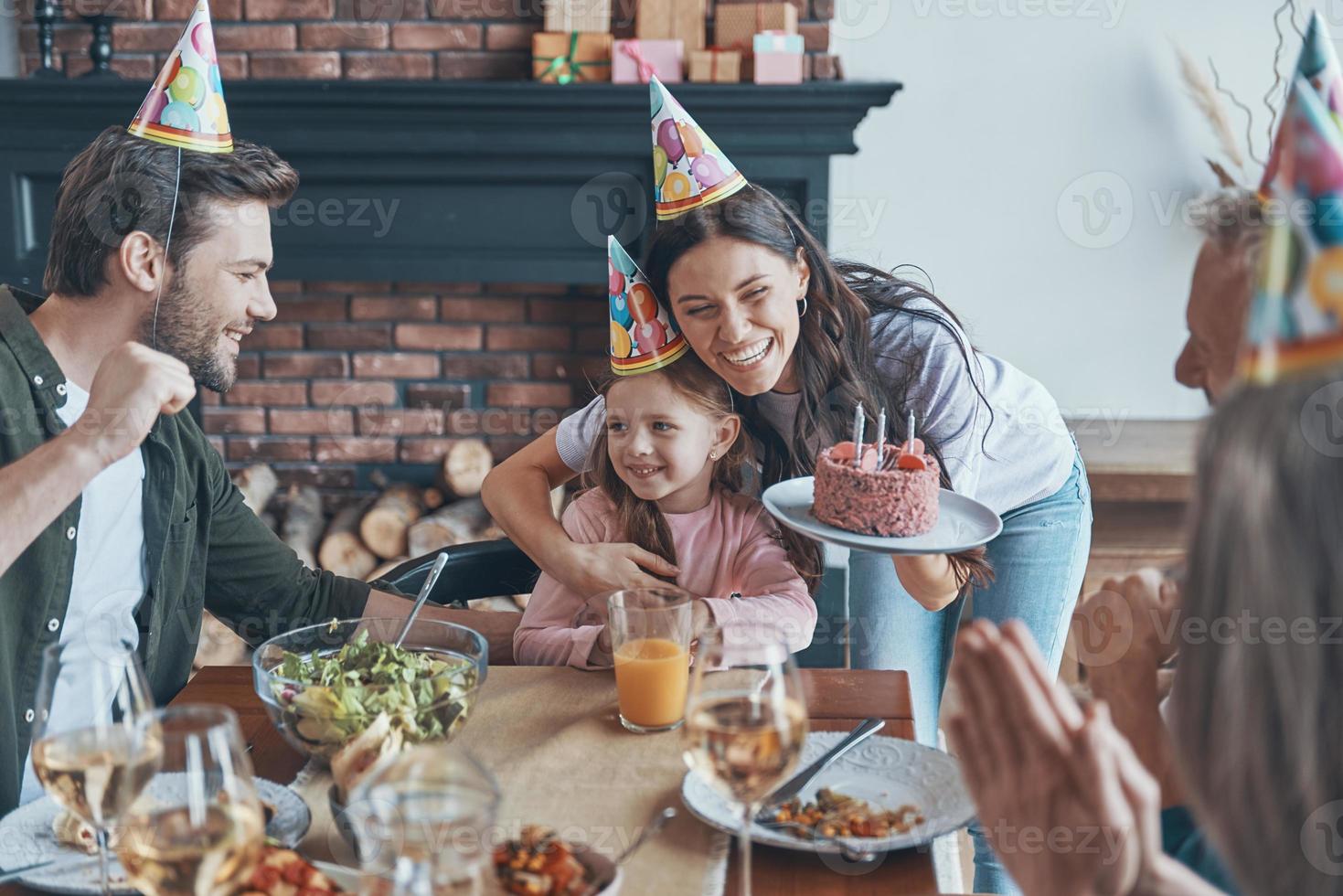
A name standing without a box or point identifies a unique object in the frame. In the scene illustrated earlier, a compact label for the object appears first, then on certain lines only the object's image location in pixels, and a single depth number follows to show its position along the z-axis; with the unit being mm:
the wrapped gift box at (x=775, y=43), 3111
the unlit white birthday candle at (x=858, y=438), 1505
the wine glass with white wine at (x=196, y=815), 810
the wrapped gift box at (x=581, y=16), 3195
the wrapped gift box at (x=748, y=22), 3162
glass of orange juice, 1355
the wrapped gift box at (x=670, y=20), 3178
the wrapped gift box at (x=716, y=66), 3131
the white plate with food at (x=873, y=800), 1075
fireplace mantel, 3131
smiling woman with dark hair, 1784
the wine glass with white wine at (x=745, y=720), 930
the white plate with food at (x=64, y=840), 1013
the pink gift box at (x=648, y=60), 3143
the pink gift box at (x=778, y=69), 3123
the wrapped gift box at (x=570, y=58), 3193
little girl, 1855
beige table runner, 1084
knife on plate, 1143
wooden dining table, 1046
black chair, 2049
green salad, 1188
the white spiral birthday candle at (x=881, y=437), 1549
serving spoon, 1410
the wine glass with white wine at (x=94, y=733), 869
